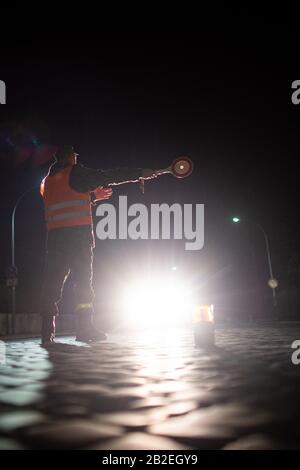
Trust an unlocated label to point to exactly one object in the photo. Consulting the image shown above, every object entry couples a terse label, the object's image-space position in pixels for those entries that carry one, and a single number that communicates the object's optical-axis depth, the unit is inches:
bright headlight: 1288.1
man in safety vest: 392.8
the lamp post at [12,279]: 898.7
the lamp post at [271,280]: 1293.1
